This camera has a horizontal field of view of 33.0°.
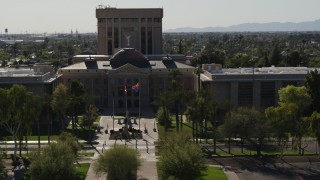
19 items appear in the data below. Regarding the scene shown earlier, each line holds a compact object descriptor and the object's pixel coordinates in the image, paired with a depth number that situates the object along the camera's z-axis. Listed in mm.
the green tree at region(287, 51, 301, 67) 169500
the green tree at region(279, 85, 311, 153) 92438
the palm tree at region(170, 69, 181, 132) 93875
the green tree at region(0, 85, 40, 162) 72938
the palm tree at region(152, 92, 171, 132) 94812
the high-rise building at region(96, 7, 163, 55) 164625
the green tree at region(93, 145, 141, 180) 61031
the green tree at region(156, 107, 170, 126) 103438
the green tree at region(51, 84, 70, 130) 89562
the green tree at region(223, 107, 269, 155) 77438
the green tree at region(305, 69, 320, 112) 94812
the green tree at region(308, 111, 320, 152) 73438
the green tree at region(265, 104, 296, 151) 77375
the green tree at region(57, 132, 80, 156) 70125
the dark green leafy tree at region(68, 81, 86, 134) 97012
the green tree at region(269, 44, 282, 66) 183875
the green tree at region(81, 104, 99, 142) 96188
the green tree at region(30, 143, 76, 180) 58125
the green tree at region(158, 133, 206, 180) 58812
